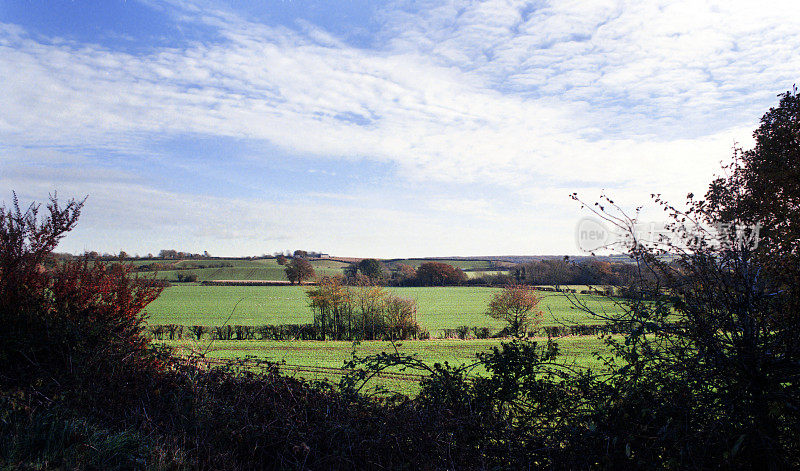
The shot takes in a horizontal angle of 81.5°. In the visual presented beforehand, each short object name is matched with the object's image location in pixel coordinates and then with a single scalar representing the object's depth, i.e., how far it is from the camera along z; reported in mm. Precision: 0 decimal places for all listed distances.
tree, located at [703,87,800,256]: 5684
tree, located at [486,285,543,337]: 43844
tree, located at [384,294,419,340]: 43812
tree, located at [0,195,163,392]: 7681
